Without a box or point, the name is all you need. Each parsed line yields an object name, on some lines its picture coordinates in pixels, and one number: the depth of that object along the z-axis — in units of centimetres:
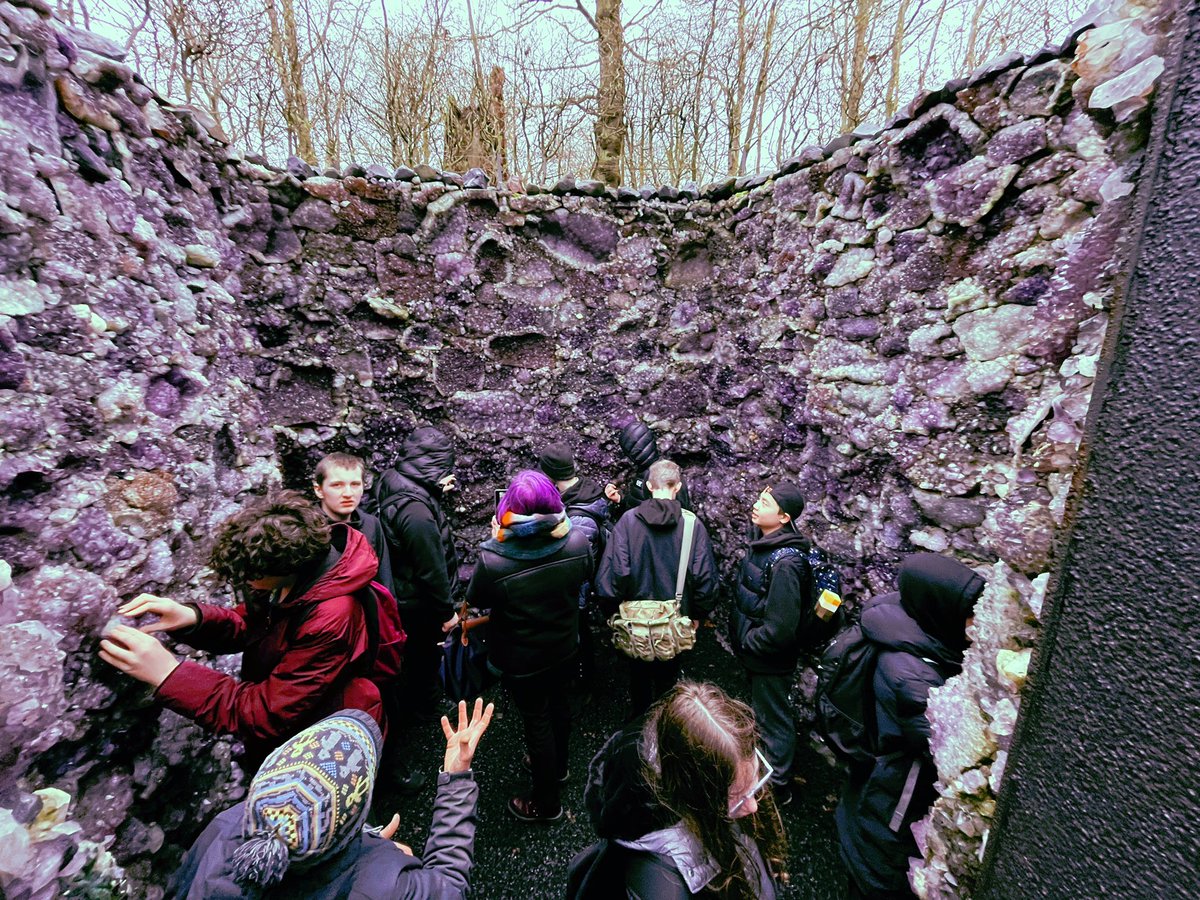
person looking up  233
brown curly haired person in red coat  143
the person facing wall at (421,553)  255
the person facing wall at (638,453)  350
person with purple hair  211
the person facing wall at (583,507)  295
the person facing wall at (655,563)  257
